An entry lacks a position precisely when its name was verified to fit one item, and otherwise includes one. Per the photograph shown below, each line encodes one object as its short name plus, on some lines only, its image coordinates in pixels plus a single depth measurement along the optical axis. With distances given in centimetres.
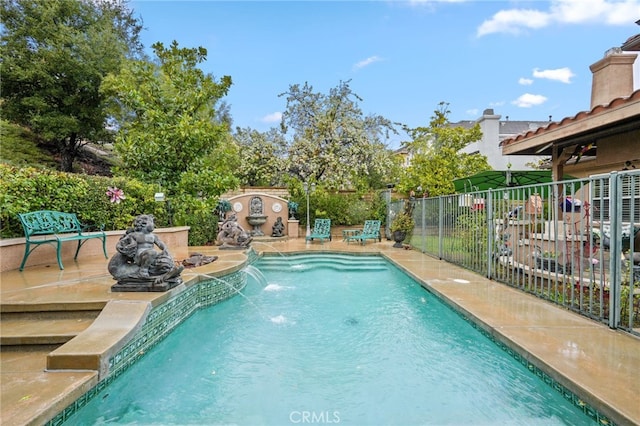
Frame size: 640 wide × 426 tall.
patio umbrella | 786
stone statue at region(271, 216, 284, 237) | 1345
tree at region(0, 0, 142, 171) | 1522
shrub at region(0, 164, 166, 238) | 543
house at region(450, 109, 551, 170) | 2372
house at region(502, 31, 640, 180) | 457
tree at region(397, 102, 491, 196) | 1222
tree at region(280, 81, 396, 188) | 1502
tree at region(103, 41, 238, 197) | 884
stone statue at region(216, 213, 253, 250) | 878
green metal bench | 518
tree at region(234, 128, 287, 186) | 1588
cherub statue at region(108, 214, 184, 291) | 398
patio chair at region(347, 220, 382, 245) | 1145
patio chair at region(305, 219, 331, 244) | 1198
